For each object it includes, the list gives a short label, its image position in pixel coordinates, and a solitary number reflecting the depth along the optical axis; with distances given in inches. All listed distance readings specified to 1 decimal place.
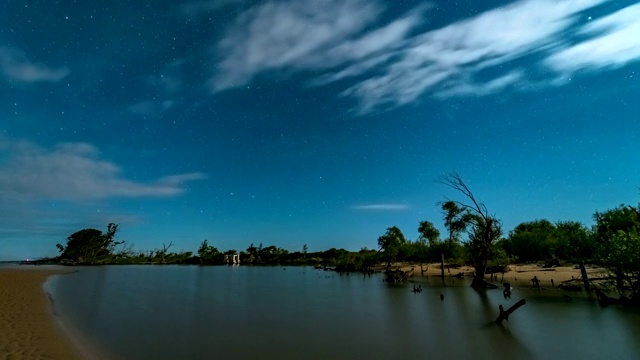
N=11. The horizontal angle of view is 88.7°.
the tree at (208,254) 4434.1
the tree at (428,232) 2960.1
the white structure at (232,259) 4141.7
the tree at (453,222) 2420.6
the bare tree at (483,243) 1289.4
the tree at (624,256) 757.9
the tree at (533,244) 1871.3
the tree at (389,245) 2471.7
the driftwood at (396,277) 1689.2
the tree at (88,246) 4249.5
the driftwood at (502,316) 671.8
